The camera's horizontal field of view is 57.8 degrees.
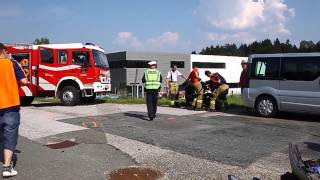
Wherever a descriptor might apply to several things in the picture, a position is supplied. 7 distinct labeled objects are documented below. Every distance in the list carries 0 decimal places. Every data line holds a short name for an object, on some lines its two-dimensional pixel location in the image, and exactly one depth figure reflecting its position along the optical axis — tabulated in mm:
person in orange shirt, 4222
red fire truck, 12041
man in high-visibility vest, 8255
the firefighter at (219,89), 10353
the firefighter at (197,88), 10358
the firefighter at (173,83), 12252
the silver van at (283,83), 8286
